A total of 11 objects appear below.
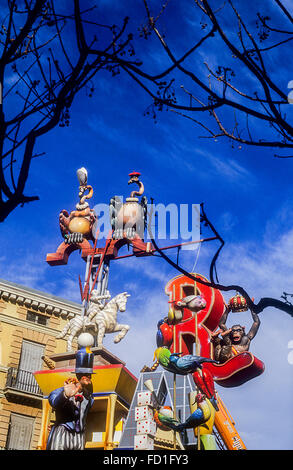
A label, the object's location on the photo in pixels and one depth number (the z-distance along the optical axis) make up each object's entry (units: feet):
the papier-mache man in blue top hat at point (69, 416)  44.09
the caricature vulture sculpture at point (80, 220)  63.46
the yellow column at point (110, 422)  48.01
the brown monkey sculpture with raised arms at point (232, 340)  53.62
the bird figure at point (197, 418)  46.44
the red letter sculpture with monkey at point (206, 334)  52.03
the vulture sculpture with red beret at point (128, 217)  61.31
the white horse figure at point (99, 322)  55.62
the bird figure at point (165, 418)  47.37
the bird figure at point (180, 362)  49.58
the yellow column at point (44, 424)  48.85
